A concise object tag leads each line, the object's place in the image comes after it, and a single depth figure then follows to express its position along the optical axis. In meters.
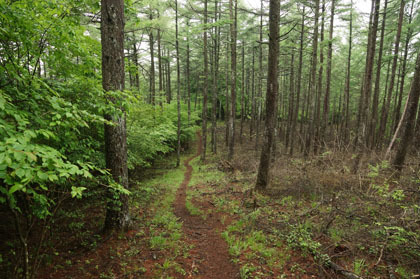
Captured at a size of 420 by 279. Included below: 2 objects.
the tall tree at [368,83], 9.56
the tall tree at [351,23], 12.66
